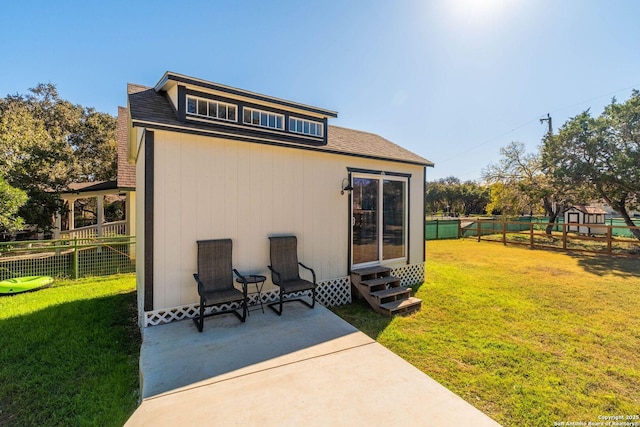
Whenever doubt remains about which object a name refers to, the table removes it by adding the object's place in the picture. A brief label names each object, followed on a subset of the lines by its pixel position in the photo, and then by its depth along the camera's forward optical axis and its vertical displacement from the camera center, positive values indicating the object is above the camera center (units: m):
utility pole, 18.17 +6.08
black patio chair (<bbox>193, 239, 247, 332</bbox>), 3.96 -0.98
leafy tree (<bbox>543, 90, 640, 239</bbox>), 11.55 +2.61
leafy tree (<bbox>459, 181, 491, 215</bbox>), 44.29 +2.00
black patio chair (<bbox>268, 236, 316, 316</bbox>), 4.54 -0.98
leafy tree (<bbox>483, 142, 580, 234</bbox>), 16.73 +1.93
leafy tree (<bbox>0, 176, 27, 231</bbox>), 6.96 +0.17
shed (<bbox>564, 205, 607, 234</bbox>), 17.38 -0.36
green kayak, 6.19 -1.72
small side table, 4.26 -1.10
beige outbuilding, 3.98 +0.37
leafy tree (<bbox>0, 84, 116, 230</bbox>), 10.16 +3.11
